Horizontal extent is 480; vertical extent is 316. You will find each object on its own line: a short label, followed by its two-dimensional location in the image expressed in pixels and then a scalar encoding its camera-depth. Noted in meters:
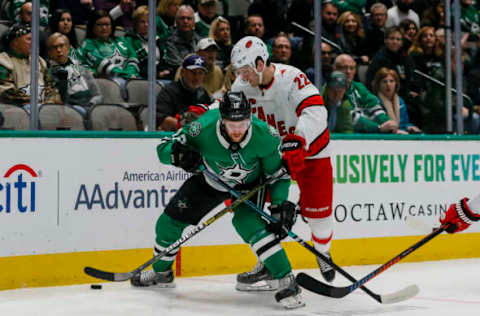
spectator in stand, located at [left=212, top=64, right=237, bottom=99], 9.45
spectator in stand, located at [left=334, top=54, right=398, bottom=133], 10.15
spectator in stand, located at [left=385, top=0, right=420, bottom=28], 10.93
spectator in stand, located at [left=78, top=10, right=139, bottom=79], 8.48
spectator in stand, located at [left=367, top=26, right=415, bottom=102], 10.55
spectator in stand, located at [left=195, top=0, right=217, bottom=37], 9.45
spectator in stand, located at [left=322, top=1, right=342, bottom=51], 10.08
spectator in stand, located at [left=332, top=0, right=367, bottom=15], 10.34
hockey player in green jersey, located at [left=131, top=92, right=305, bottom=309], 6.93
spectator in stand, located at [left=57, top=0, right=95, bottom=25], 8.48
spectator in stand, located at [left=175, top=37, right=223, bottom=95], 9.40
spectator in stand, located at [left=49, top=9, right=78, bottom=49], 8.27
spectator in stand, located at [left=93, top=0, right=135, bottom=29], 8.62
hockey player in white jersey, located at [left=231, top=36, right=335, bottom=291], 7.21
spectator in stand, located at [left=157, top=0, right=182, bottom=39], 9.00
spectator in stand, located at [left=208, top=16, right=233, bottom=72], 9.50
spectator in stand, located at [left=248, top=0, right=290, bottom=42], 10.12
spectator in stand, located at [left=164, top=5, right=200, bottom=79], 9.16
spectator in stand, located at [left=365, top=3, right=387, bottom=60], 10.51
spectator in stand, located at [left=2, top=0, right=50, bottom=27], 8.06
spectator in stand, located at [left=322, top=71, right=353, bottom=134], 9.96
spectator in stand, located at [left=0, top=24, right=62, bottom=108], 7.96
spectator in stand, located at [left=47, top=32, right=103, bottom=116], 8.26
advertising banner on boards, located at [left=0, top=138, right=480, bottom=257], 7.93
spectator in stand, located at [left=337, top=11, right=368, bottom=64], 10.30
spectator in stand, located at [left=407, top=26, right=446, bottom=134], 10.81
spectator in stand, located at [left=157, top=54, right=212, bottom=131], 9.00
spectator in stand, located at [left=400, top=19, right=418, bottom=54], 10.92
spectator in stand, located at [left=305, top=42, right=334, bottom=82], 9.98
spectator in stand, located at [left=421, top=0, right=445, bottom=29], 10.98
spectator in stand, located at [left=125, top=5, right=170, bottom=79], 8.84
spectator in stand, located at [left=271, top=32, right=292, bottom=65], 9.95
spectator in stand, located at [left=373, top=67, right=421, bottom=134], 10.45
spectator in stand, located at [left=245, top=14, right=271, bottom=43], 10.05
